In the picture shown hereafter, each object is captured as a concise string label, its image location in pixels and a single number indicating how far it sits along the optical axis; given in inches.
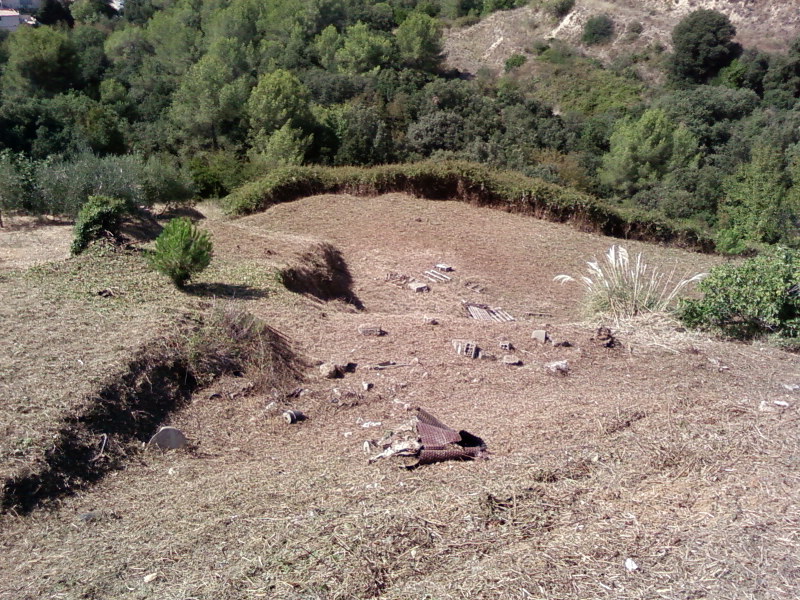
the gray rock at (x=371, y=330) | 272.5
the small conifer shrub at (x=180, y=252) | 266.8
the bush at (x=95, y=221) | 307.1
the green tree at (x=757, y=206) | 665.0
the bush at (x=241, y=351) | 221.3
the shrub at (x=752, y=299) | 278.7
